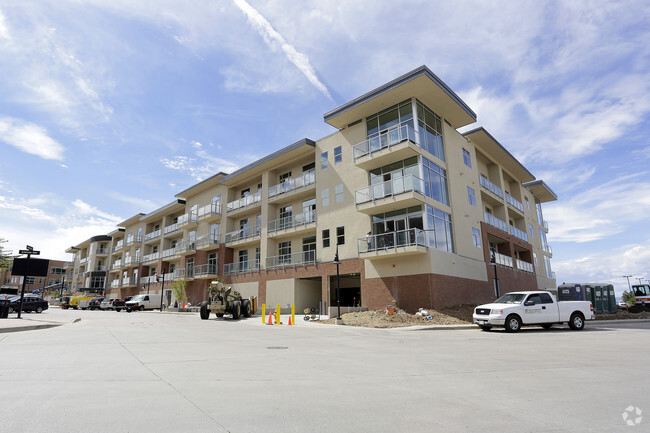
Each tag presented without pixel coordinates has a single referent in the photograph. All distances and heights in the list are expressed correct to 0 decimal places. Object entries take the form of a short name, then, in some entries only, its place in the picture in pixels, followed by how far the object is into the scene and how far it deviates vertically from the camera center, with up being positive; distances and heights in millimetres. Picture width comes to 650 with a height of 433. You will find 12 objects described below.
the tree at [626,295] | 82631 +33
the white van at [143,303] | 40812 +123
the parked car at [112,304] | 43400 +54
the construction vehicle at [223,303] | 25750 -53
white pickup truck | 16797 -672
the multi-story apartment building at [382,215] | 24000 +6726
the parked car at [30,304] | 32234 +181
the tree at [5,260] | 35312 +4316
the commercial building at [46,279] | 94938 +6898
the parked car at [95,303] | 49750 +240
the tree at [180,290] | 41844 +1437
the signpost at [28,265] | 20750 +2217
